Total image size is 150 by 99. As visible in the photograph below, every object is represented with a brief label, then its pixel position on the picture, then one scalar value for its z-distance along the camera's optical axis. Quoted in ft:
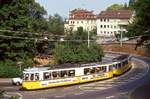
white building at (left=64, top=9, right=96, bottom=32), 553.23
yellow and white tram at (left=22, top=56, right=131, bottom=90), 141.90
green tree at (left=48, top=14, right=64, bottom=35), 370.84
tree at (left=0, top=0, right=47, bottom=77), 206.80
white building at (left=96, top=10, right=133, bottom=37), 514.27
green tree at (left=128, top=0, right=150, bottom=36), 166.40
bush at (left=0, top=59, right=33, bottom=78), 179.73
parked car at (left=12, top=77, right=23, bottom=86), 158.59
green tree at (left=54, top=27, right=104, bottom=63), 204.64
